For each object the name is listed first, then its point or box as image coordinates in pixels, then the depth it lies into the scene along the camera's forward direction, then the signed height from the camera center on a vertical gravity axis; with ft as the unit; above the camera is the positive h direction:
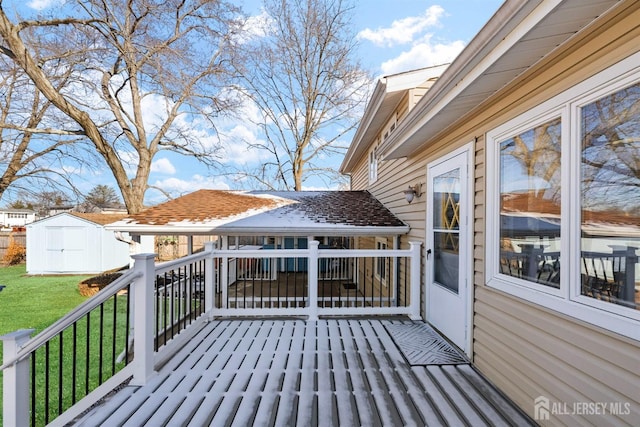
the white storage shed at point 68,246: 41.60 -4.71
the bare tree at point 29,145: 31.96 +7.66
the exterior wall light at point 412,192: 14.69 +1.15
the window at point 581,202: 5.04 +0.29
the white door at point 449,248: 10.12 -1.25
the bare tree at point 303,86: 41.55 +19.26
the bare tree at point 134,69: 28.32 +15.32
